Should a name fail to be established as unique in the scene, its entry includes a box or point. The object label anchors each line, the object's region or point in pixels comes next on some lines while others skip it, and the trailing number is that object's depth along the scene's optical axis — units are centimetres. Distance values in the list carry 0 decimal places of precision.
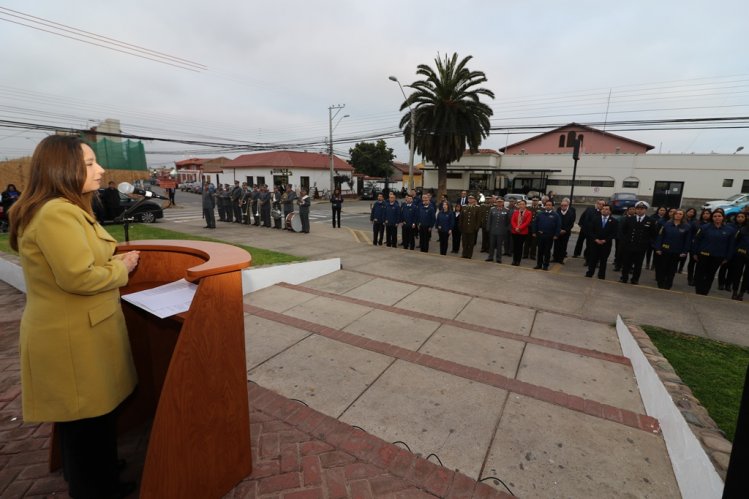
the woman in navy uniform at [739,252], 729
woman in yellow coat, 159
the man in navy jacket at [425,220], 1087
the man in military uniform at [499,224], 992
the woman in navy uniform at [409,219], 1128
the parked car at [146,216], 1409
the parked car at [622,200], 2388
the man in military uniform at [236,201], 1577
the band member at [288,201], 1416
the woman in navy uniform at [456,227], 1095
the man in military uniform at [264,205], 1476
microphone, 231
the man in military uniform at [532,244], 1070
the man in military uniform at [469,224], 1027
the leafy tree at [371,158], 4772
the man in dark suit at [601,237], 840
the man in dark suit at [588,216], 873
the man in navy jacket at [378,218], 1186
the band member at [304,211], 1356
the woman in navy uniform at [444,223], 1064
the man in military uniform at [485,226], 1158
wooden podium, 179
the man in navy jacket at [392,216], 1155
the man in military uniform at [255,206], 1510
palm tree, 2620
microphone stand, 247
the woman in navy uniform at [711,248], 737
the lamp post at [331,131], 3442
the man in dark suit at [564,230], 997
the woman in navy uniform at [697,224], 798
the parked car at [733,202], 2055
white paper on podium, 188
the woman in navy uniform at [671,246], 778
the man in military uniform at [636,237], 800
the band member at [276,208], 1448
